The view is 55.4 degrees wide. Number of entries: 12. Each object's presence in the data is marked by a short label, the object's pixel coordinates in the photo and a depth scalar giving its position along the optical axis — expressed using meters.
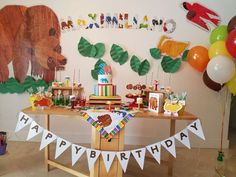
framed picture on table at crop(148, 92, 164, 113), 2.16
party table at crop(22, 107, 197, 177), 2.00
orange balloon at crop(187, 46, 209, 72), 3.04
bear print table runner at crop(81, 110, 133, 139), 1.96
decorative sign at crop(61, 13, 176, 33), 3.30
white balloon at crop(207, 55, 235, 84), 2.56
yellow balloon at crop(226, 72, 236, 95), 2.78
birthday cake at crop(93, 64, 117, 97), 2.40
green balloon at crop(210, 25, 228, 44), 2.85
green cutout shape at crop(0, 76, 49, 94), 3.32
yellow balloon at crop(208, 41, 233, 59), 2.72
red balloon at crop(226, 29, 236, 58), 2.49
